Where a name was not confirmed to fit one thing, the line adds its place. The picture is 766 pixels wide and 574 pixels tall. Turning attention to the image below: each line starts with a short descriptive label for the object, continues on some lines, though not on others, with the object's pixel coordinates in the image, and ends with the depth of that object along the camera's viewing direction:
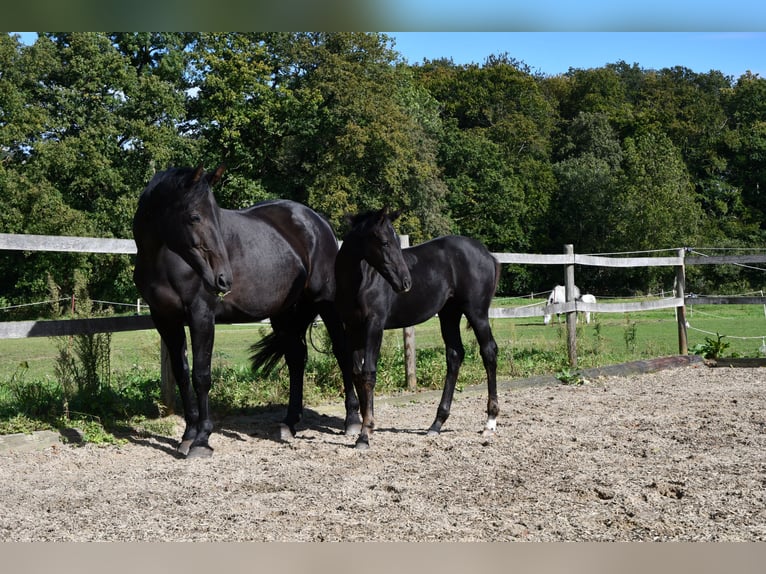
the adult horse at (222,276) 5.01
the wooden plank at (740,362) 10.33
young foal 5.54
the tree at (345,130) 30.94
